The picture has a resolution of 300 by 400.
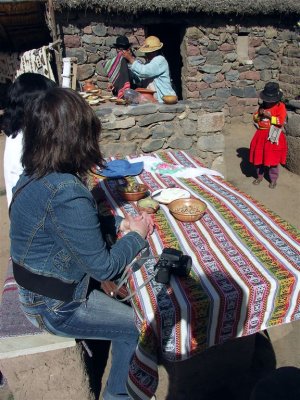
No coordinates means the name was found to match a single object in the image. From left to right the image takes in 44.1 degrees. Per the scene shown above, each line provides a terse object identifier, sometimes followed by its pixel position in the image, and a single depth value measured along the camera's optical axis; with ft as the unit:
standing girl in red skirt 16.79
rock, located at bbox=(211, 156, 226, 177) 14.99
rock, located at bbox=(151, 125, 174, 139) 14.17
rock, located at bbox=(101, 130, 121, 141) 13.75
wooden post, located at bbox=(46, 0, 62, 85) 19.89
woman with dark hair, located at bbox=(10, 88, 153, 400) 5.01
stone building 22.90
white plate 8.49
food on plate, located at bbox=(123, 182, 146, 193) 8.86
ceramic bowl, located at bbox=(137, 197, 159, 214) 8.04
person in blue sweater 17.98
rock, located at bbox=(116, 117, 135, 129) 13.82
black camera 5.78
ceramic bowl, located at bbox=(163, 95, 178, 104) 13.96
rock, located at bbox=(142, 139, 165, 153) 14.35
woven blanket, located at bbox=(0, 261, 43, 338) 6.51
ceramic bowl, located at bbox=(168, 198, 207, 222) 7.49
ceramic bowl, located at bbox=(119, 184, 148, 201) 8.70
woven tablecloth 5.51
